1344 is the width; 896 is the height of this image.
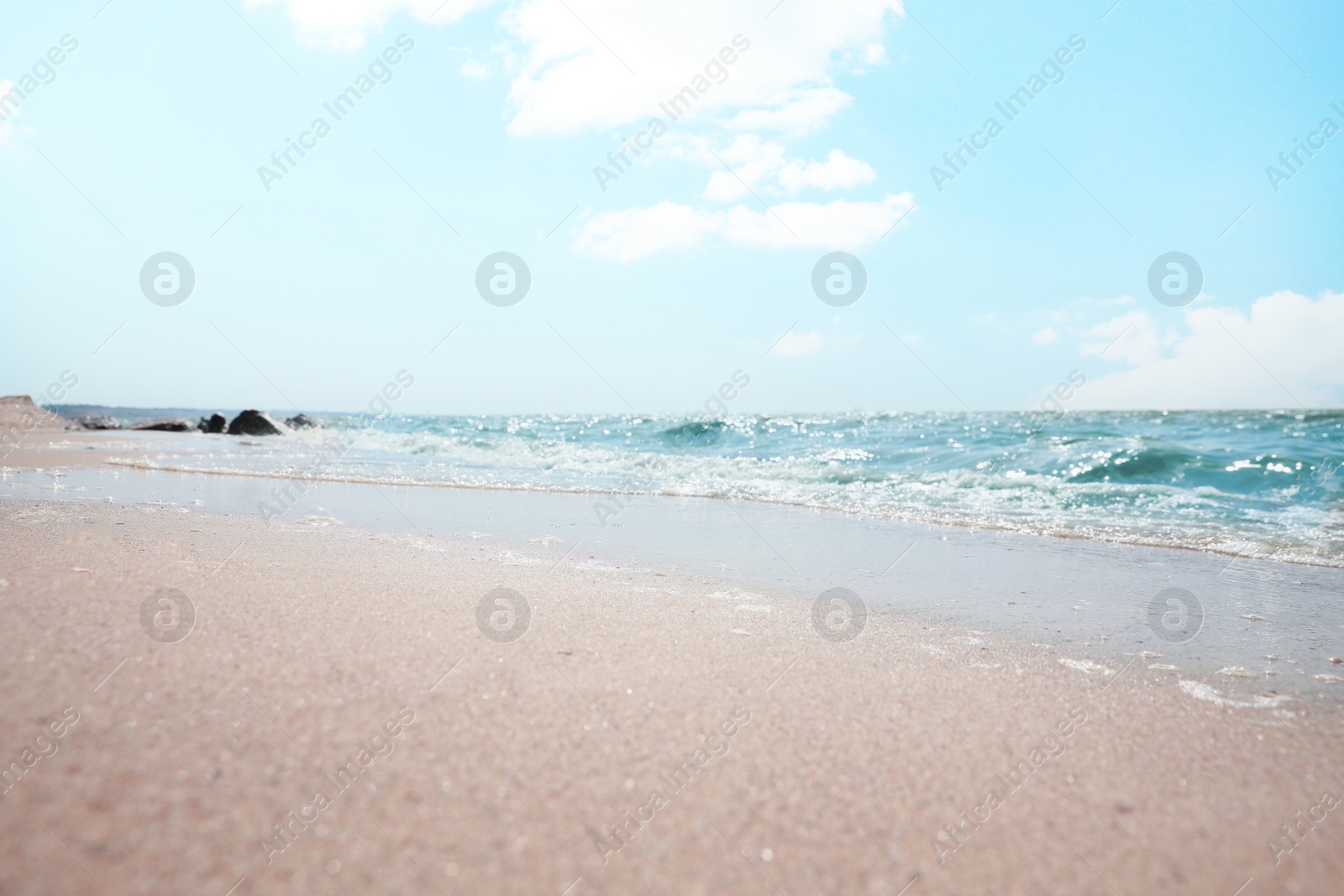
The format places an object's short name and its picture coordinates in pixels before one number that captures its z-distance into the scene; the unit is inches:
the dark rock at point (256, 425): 830.5
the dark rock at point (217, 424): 920.9
